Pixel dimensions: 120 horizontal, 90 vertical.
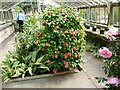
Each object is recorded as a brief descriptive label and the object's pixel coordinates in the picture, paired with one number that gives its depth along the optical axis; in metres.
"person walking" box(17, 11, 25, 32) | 6.47
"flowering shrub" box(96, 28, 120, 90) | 1.35
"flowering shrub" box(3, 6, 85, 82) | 2.38
